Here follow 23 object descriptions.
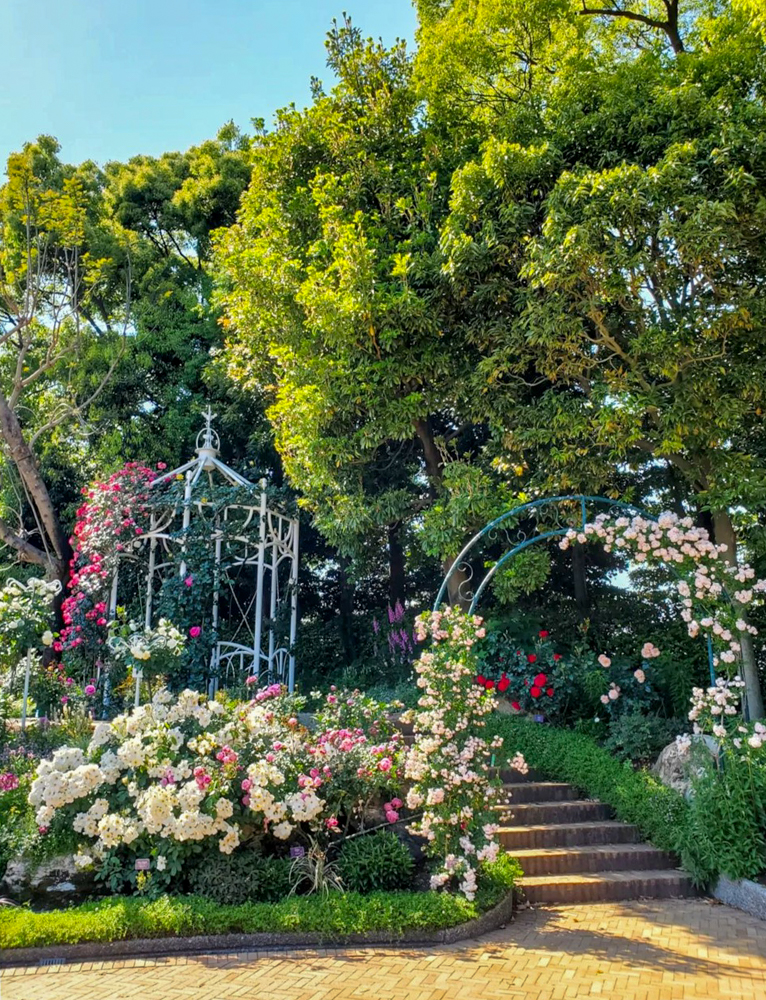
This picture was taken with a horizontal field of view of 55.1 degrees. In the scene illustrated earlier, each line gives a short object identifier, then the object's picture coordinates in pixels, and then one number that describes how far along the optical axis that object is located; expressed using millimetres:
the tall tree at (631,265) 6793
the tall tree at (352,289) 8328
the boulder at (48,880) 5117
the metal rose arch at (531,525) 7480
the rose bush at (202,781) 4863
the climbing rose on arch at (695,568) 6223
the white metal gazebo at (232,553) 9195
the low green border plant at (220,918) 4316
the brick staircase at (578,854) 5496
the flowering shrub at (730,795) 5344
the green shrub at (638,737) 7277
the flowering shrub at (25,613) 7566
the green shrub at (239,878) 4809
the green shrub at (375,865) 5121
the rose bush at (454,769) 4934
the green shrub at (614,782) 5820
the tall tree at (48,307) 12211
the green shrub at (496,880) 4875
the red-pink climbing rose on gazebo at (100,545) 9398
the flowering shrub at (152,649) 6469
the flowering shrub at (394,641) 10750
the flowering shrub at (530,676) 8305
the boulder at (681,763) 5949
